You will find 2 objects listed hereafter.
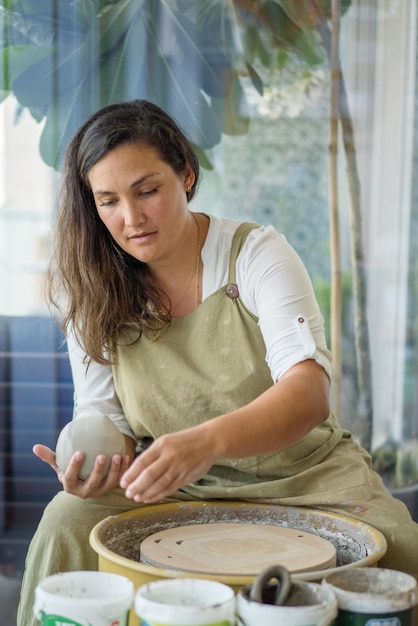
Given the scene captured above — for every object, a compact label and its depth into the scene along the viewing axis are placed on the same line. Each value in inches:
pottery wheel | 52.2
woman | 59.7
